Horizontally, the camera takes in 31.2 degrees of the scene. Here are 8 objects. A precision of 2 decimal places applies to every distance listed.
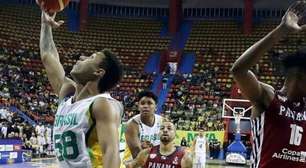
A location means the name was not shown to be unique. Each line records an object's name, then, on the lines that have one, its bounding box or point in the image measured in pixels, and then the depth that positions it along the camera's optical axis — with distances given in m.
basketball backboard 22.31
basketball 4.30
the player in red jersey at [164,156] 5.99
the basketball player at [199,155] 16.58
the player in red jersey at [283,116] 2.99
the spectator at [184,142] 22.91
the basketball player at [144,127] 6.24
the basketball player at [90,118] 3.12
